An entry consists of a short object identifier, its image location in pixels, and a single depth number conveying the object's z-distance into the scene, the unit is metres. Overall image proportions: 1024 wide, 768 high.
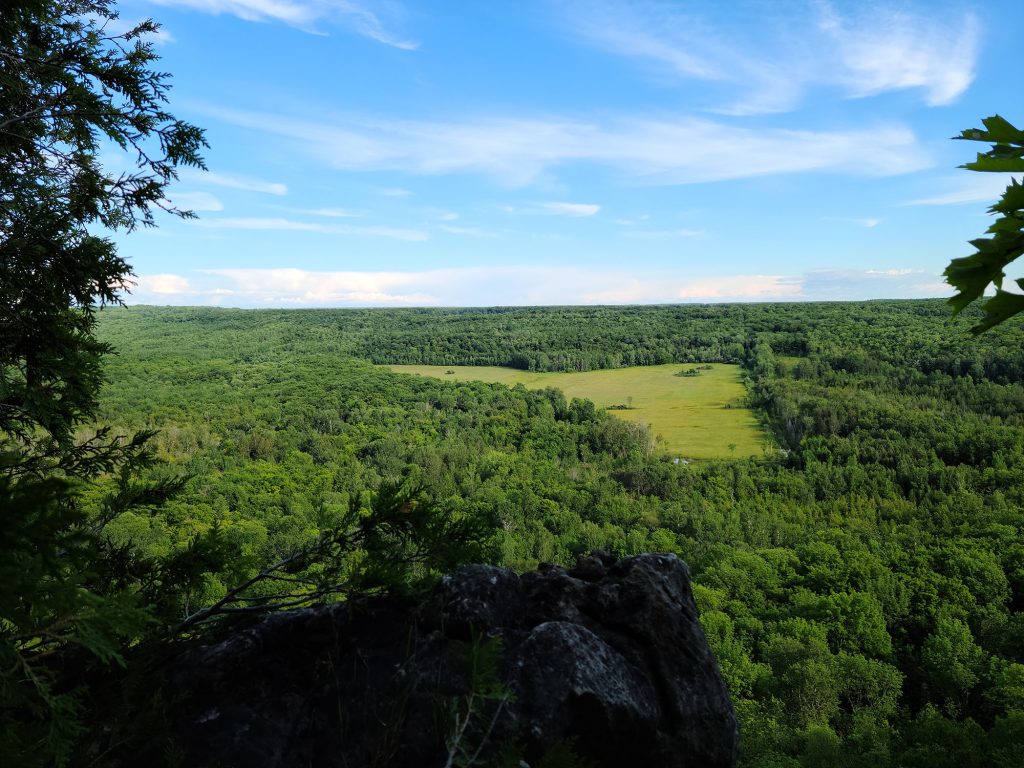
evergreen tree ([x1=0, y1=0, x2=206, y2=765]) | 4.69
